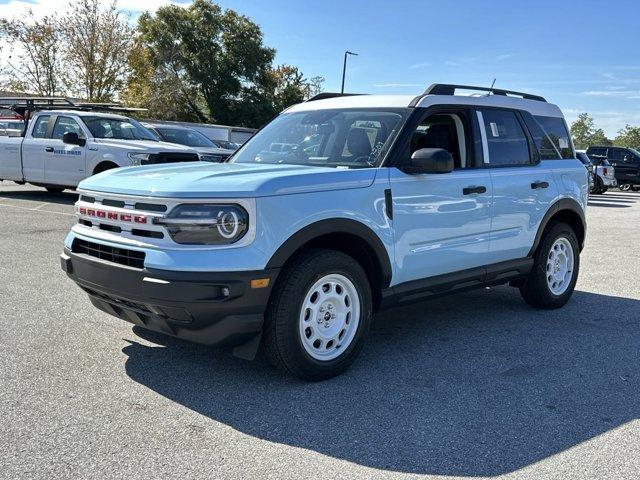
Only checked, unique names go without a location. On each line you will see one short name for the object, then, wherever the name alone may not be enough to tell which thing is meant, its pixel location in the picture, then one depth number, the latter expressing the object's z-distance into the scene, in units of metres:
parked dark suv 28.61
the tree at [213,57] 44.34
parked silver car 15.01
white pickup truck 12.35
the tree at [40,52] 36.59
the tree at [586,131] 117.19
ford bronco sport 3.70
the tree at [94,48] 35.91
